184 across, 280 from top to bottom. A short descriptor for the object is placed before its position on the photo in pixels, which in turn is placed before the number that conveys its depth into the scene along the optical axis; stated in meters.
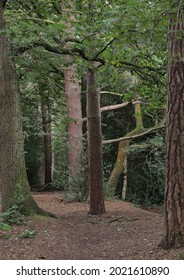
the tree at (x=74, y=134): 14.59
